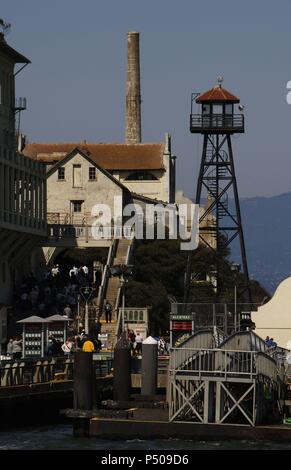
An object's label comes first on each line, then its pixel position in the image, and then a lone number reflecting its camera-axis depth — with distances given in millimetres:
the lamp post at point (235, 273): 73344
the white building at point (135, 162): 141875
